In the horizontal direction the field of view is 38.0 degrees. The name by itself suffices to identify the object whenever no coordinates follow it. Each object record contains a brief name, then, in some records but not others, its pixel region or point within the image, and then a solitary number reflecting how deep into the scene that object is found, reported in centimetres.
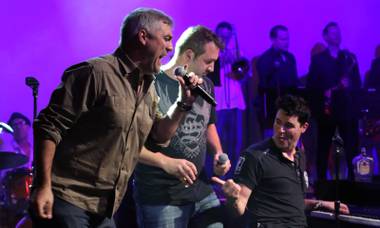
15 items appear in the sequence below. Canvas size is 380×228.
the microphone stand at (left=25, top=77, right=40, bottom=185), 491
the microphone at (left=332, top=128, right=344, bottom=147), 405
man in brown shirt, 223
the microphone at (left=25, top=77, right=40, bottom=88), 493
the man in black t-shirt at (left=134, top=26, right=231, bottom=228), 336
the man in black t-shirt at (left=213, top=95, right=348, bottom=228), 384
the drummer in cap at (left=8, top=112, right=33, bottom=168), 748
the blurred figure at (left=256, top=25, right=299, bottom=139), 768
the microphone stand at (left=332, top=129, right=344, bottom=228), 406
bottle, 622
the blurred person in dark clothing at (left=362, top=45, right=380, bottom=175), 729
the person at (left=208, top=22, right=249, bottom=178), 761
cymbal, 565
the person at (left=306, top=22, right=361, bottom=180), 762
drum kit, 582
